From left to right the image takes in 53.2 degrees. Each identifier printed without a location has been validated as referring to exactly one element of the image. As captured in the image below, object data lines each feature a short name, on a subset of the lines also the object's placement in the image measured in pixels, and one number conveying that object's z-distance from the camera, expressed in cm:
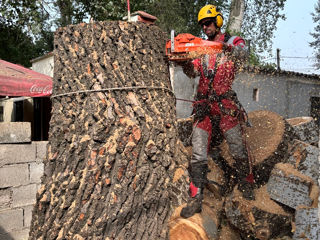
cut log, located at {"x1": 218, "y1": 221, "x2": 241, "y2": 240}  322
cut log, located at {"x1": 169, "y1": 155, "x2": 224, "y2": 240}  224
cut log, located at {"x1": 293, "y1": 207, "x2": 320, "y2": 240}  318
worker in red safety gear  312
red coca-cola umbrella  502
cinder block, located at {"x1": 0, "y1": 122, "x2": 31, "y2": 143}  378
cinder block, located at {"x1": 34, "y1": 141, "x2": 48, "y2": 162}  407
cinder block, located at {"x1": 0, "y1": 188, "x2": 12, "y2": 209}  379
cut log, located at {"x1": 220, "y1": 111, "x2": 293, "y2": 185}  341
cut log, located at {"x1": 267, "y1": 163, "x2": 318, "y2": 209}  330
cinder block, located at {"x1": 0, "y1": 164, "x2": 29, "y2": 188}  379
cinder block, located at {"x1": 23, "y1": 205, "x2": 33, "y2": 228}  397
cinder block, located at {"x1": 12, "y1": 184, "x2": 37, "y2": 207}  389
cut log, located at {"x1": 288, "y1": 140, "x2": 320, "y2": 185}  359
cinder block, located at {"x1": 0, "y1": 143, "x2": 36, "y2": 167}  380
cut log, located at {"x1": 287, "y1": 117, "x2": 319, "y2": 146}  402
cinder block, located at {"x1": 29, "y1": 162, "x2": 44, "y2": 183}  401
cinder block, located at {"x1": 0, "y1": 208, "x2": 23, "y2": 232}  381
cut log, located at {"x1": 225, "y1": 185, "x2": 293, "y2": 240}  316
